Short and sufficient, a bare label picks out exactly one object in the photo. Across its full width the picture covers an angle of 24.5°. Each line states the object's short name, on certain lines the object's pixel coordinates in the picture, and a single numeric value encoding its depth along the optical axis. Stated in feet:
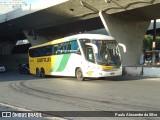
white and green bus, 76.54
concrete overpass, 113.39
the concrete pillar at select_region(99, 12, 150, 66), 124.36
